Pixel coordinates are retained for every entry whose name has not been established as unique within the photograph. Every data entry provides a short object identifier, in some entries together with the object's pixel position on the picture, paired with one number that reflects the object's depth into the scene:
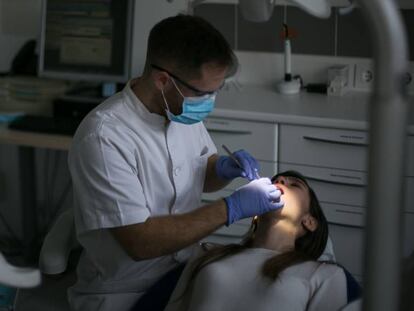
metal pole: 0.78
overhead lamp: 1.27
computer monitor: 3.17
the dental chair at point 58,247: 1.83
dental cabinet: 2.77
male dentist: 1.70
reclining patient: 1.69
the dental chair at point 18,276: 1.04
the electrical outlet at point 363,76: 3.26
